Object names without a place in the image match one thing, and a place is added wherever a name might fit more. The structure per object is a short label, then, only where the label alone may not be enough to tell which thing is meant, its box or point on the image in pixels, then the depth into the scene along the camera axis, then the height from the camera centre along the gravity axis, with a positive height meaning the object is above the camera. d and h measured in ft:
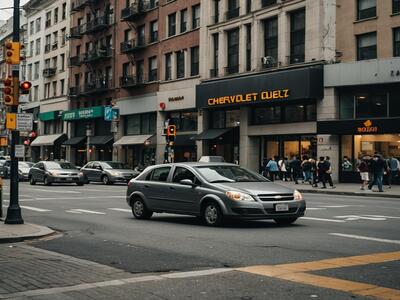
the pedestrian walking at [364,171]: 93.56 -0.57
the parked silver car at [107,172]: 115.44 -1.20
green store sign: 185.14 +16.81
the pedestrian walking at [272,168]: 117.60 -0.23
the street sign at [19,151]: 44.98 +1.09
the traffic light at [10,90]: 43.73 +5.47
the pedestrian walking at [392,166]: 101.81 +0.26
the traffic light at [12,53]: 43.55 +8.15
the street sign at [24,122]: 44.62 +3.20
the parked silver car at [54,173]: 109.60 -1.37
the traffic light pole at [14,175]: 43.93 -0.72
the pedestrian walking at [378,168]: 89.61 -0.08
